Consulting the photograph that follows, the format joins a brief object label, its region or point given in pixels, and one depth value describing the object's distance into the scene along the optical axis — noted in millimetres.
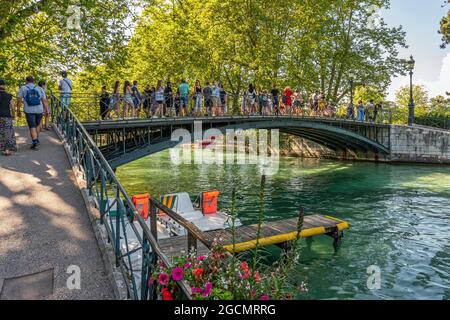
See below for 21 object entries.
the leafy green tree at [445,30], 33844
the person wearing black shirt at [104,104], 12734
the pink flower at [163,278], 2848
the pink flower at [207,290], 2653
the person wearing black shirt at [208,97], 16469
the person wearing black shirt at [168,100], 14906
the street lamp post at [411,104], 25847
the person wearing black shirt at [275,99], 20414
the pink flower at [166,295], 2867
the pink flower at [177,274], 2773
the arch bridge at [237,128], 12859
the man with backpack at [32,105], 8109
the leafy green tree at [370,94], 32500
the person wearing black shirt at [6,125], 7789
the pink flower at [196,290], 2721
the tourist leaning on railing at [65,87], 10633
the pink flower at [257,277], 2951
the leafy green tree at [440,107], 30812
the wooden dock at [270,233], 7891
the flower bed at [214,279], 2754
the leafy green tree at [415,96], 56250
